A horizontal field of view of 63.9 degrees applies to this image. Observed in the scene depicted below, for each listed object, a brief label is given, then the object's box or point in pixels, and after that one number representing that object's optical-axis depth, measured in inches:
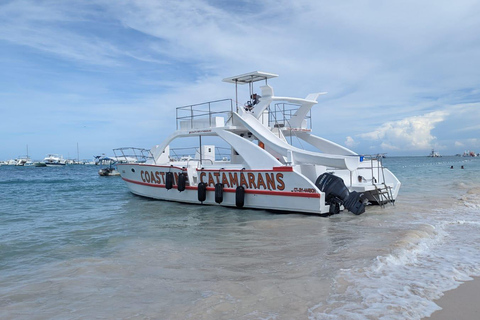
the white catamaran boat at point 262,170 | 420.5
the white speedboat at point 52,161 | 3818.9
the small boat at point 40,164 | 3568.7
